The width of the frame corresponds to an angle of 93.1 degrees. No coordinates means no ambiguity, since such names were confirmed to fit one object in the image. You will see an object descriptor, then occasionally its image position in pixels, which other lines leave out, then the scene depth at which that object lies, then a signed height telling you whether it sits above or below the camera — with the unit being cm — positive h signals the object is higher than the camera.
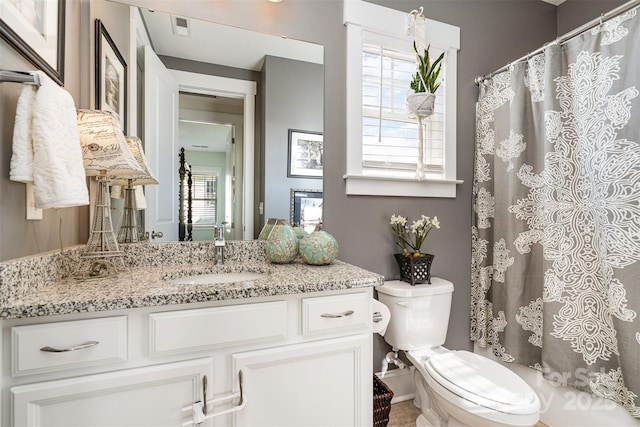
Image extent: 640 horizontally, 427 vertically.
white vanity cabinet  78 -46
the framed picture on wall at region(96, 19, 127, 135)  129 +58
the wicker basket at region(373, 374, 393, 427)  145 -95
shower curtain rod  129 +88
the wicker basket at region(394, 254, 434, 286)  167 -32
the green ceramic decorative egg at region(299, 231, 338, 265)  136 -18
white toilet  113 -70
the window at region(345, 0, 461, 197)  170 +60
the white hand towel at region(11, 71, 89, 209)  81 +16
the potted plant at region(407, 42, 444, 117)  168 +72
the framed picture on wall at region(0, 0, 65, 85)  80 +53
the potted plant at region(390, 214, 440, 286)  168 -22
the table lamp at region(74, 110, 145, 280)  101 +14
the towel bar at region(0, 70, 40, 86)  76 +34
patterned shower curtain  130 -1
